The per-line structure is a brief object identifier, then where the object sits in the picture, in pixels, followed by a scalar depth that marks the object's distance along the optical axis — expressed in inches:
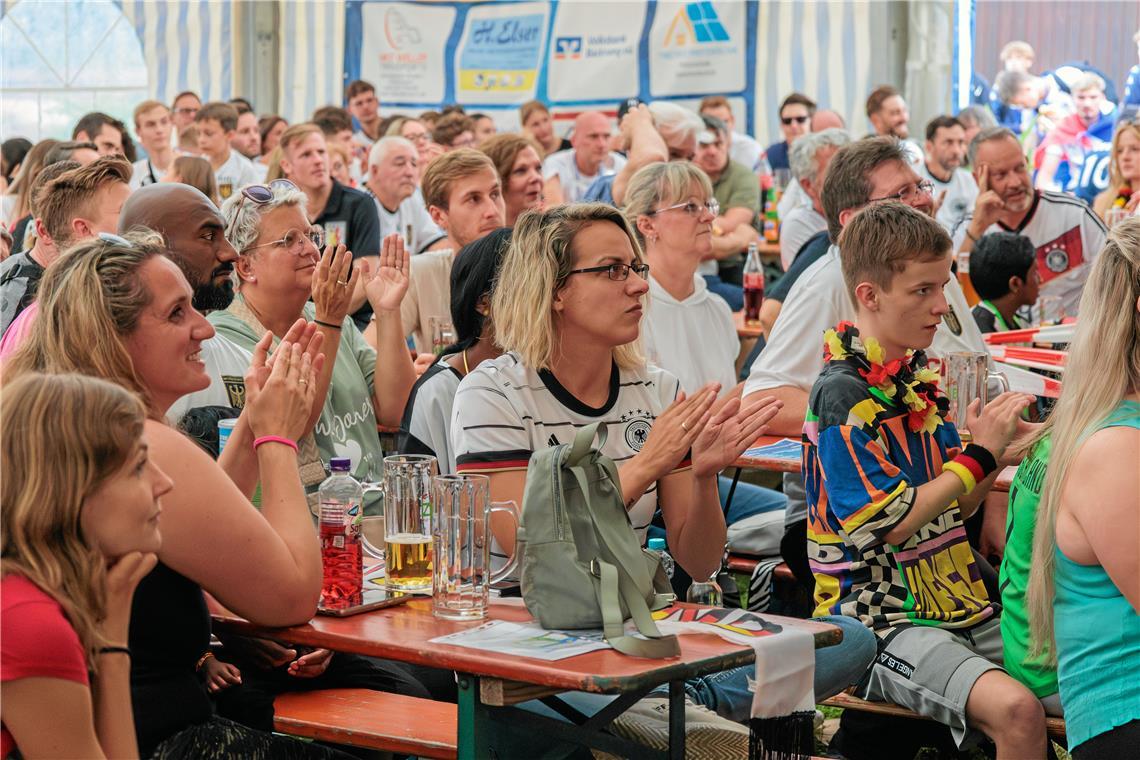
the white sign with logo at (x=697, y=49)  479.8
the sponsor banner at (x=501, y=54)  509.0
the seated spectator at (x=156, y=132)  404.8
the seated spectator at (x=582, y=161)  373.7
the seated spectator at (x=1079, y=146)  467.5
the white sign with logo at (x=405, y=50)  523.2
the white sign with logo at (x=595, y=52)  494.6
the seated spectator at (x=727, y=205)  324.2
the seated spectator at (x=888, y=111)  413.1
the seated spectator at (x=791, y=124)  434.9
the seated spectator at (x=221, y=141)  370.0
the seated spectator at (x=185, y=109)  465.1
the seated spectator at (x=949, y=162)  369.7
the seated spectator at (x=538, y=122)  444.0
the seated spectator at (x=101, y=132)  323.3
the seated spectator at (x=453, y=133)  377.4
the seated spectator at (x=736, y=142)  429.7
